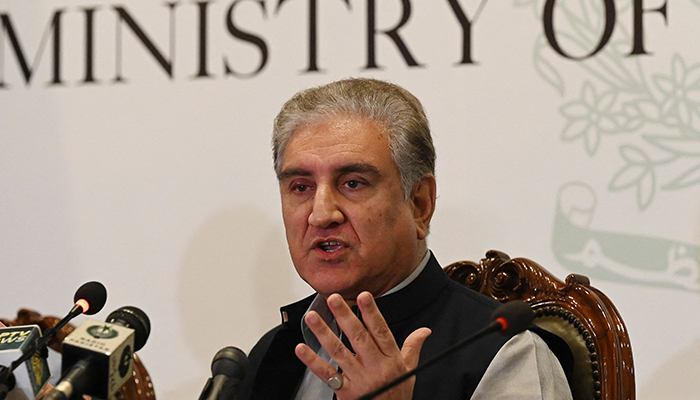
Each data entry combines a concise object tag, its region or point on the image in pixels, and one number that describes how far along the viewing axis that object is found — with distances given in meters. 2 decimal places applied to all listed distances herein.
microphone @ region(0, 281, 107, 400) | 2.16
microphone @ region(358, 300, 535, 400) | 2.05
